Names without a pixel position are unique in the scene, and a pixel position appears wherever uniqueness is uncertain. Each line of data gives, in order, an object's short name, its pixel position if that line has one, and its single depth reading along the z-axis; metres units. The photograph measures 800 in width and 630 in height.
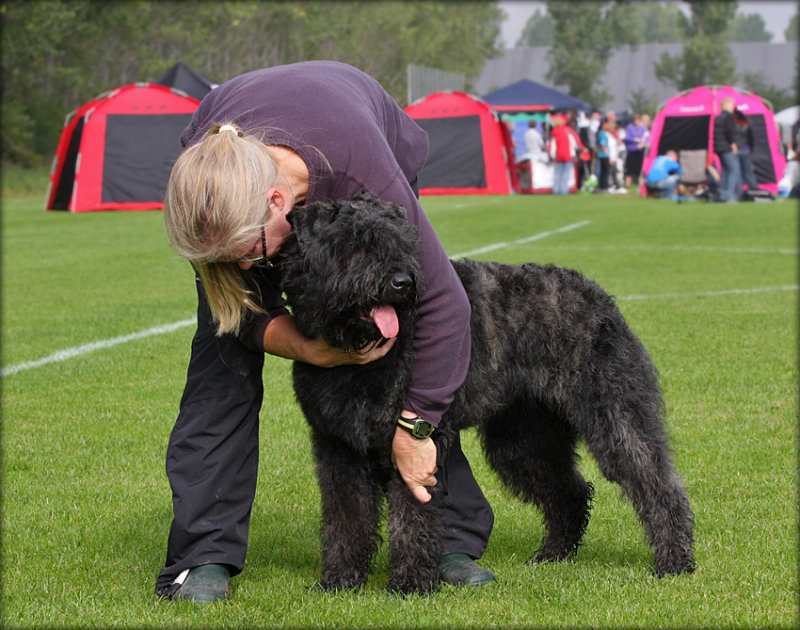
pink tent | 26.81
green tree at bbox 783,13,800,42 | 114.72
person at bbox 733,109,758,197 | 24.60
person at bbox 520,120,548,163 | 29.41
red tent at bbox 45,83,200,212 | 23.61
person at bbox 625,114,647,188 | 32.47
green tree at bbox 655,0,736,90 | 69.00
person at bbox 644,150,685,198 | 26.45
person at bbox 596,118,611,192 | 28.23
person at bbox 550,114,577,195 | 26.80
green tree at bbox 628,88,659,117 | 68.38
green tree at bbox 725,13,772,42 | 136.50
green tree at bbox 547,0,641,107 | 75.38
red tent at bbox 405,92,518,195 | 28.53
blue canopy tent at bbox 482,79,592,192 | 30.05
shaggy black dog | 3.15
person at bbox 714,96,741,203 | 24.22
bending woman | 3.01
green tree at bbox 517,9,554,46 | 129.24
